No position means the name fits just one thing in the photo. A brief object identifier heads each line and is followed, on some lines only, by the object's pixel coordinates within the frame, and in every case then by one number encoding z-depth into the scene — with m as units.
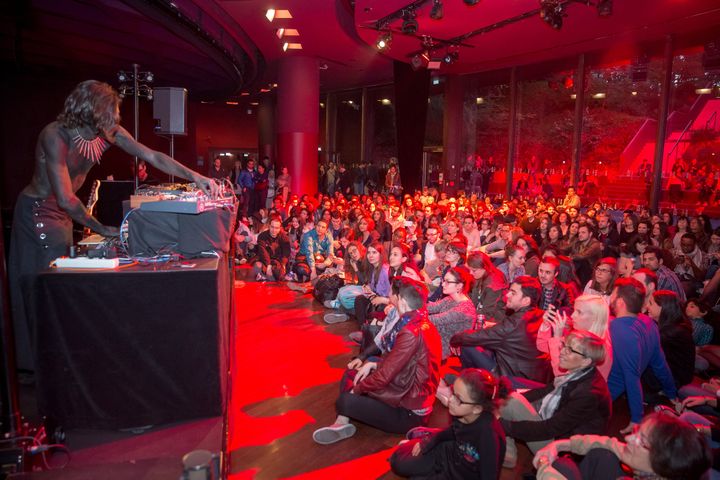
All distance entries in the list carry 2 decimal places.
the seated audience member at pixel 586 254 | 6.54
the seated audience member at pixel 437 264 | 6.18
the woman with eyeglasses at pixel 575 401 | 2.74
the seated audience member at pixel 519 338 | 3.70
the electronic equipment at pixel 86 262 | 2.32
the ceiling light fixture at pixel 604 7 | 7.24
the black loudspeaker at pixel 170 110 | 7.69
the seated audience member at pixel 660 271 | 5.11
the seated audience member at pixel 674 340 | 3.85
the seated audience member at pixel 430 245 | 7.17
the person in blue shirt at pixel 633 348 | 3.35
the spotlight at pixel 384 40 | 9.68
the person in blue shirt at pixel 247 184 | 13.48
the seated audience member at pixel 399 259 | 5.46
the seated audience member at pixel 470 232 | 7.95
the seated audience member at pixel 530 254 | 5.70
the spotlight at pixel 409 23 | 8.50
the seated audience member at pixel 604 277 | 4.92
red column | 13.08
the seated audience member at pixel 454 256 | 5.37
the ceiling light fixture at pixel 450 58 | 11.04
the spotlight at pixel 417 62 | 11.45
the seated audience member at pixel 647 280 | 4.31
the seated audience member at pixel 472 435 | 2.33
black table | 2.25
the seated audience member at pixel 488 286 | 4.84
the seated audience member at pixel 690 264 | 6.11
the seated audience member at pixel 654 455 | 1.93
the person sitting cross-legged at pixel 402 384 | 3.16
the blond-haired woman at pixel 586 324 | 3.22
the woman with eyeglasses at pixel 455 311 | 4.34
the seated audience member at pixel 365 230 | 7.82
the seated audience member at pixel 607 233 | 7.79
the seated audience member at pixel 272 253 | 7.93
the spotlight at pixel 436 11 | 7.75
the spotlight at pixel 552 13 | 7.41
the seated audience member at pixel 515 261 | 5.62
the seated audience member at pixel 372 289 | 5.49
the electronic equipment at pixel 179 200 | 2.55
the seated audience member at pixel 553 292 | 4.68
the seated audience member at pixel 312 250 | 7.65
